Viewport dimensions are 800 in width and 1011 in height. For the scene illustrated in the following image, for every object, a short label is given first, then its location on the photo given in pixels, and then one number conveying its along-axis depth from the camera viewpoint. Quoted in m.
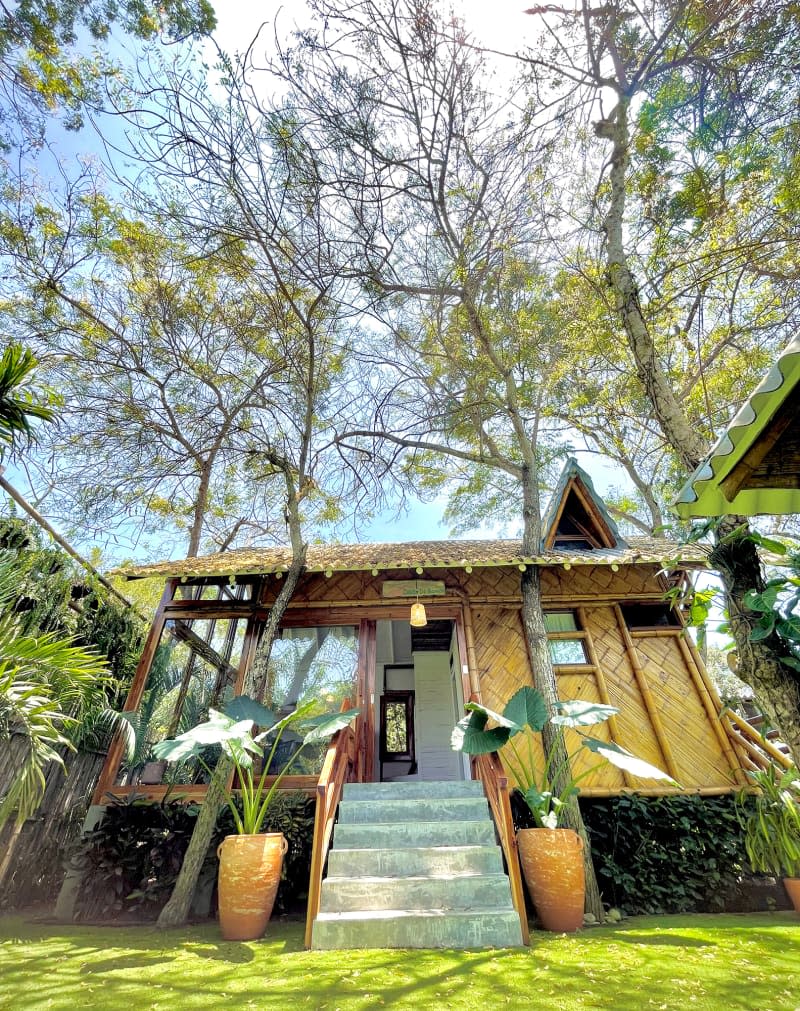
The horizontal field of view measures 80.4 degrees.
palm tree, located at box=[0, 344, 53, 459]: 3.52
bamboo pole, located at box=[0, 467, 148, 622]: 5.31
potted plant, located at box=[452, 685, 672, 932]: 3.63
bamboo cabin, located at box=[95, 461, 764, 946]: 5.62
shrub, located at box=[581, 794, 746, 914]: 4.56
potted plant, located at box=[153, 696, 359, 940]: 3.45
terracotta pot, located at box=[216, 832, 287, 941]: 3.44
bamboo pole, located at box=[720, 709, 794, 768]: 4.98
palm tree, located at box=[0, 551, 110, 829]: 3.34
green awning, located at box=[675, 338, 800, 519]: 1.67
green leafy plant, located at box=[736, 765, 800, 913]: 4.09
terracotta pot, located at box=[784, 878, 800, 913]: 4.22
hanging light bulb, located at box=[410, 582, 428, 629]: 5.56
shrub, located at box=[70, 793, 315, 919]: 4.47
